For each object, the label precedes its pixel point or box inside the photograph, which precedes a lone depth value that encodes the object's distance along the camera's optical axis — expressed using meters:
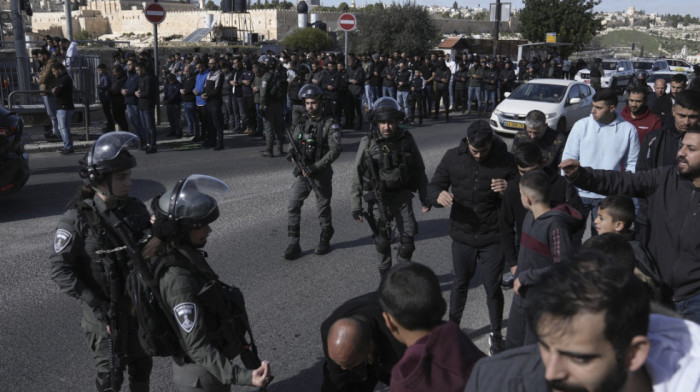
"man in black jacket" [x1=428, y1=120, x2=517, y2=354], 4.67
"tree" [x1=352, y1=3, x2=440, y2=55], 43.03
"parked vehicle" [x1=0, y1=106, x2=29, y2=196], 8.05
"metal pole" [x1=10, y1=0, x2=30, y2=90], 13.88
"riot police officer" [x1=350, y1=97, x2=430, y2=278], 5.43
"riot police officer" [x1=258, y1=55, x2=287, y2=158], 11.95
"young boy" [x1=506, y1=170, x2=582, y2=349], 3.61
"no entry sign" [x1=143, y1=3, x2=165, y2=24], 14.08
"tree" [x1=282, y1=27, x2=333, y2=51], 42.25
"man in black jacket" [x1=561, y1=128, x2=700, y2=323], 3.32
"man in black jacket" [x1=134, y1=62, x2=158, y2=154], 12.10
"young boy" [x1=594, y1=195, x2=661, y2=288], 3.80
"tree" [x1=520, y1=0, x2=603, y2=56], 45.19
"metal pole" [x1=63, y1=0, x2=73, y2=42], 22.65
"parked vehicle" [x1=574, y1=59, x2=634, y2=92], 29.84
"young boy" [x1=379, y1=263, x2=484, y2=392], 2.04
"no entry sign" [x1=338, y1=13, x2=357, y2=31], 16.75
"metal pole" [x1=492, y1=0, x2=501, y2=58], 28.03
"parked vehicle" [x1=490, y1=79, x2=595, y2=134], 14.98
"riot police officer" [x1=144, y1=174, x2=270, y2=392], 2.75
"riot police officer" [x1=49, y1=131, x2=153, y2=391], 3.34
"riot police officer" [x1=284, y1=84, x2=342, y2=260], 6.66
